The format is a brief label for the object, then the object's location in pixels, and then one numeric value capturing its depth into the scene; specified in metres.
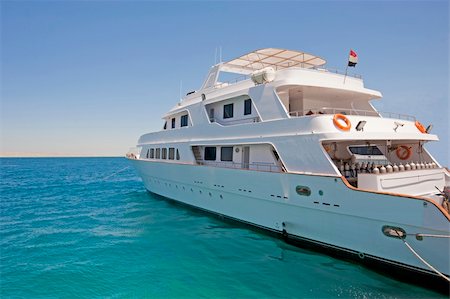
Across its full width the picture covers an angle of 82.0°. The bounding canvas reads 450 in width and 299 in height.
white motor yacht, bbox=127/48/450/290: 6.57
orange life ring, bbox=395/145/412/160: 10.47
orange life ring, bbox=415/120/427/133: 9.94
